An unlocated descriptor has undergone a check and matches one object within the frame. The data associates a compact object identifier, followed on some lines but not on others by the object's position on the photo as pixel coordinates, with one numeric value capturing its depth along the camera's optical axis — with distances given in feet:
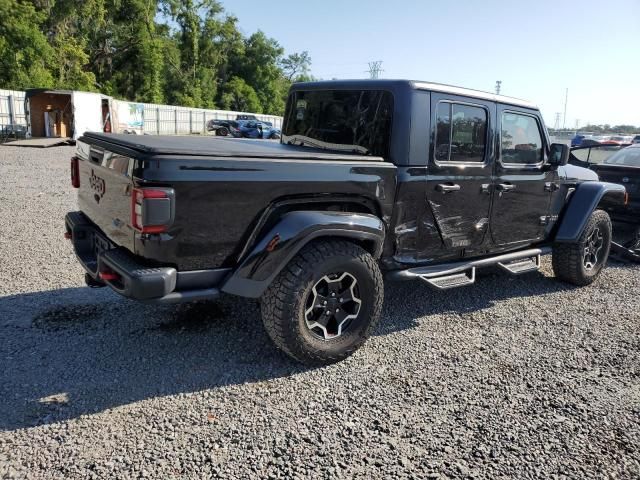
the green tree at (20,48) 104.01
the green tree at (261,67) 238.07
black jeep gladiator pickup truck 9.75
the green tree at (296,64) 278.69
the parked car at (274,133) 118.79
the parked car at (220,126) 117.39
